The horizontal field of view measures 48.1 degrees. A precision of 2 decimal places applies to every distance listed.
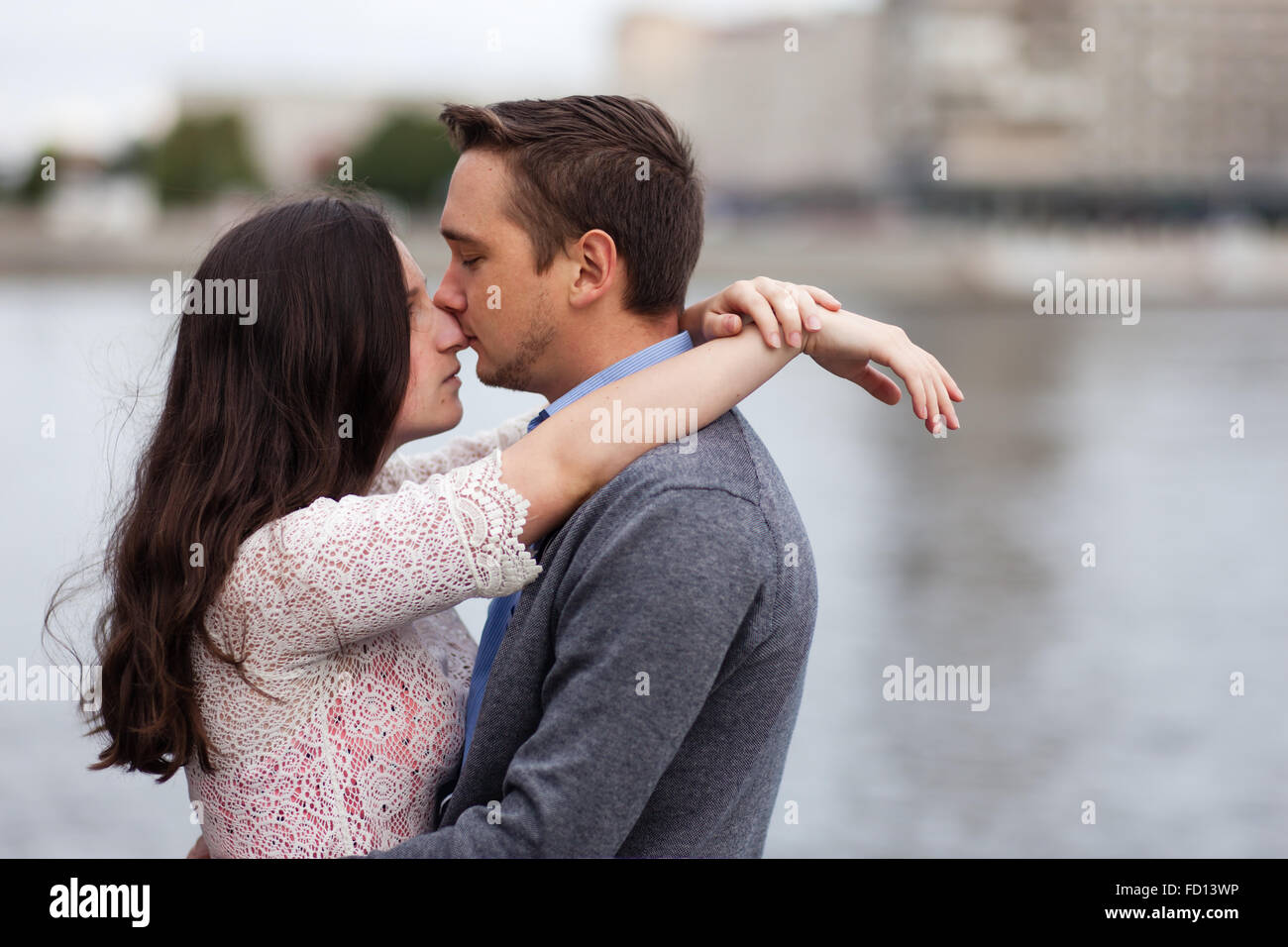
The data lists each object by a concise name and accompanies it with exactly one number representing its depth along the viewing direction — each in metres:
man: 1.82
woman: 1.94
